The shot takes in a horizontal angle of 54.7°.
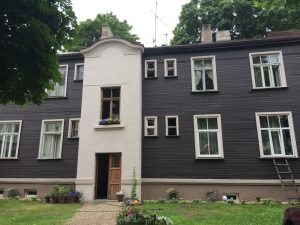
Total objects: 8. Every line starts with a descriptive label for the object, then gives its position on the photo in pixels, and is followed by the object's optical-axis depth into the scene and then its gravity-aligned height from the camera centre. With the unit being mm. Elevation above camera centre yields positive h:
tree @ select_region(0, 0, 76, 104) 6316 +3051
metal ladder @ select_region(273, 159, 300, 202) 13453 +178
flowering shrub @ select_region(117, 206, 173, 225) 6465 -791
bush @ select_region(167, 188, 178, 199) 14273 -486
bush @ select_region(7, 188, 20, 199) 15680 -537
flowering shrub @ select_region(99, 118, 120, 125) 15406 +3194
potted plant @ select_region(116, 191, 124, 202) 13961 -617
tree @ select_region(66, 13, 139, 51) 29609 +15730
